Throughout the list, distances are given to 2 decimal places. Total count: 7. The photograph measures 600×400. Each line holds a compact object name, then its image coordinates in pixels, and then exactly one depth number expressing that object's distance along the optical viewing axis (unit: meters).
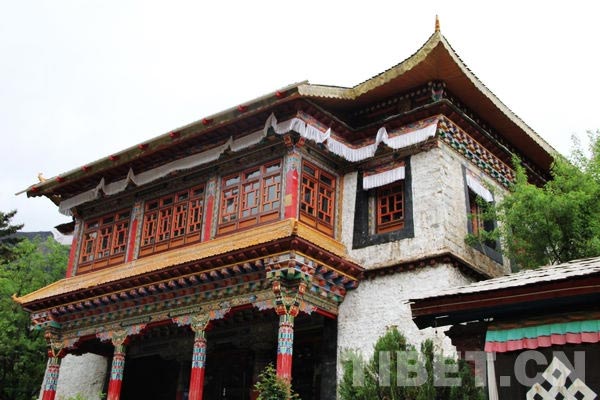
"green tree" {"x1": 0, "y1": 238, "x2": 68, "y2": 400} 20.70
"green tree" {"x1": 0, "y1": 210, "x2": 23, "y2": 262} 29.11
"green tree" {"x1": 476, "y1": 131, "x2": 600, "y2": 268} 12.92
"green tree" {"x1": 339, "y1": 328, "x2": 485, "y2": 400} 8.40
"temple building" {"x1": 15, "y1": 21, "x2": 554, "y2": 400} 12.77
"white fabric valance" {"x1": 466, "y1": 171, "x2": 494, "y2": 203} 14.35
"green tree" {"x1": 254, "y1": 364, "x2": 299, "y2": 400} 9.37
